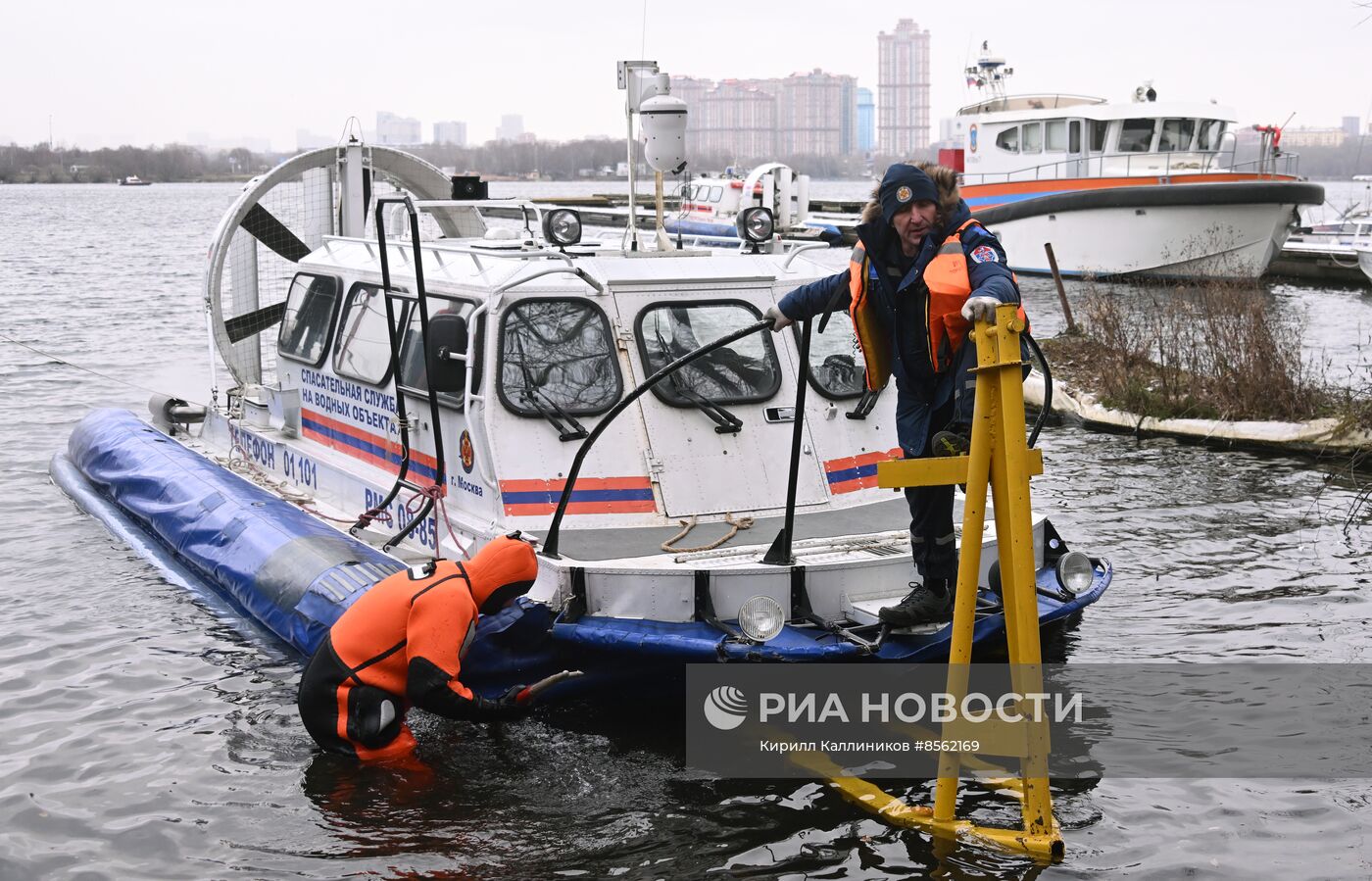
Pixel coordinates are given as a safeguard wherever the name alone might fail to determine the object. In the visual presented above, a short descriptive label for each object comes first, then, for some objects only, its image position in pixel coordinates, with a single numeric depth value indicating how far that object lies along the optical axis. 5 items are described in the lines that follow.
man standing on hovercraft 5.69
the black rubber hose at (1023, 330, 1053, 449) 6.14
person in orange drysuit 6.33
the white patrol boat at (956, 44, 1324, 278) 30.45
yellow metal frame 5.17
